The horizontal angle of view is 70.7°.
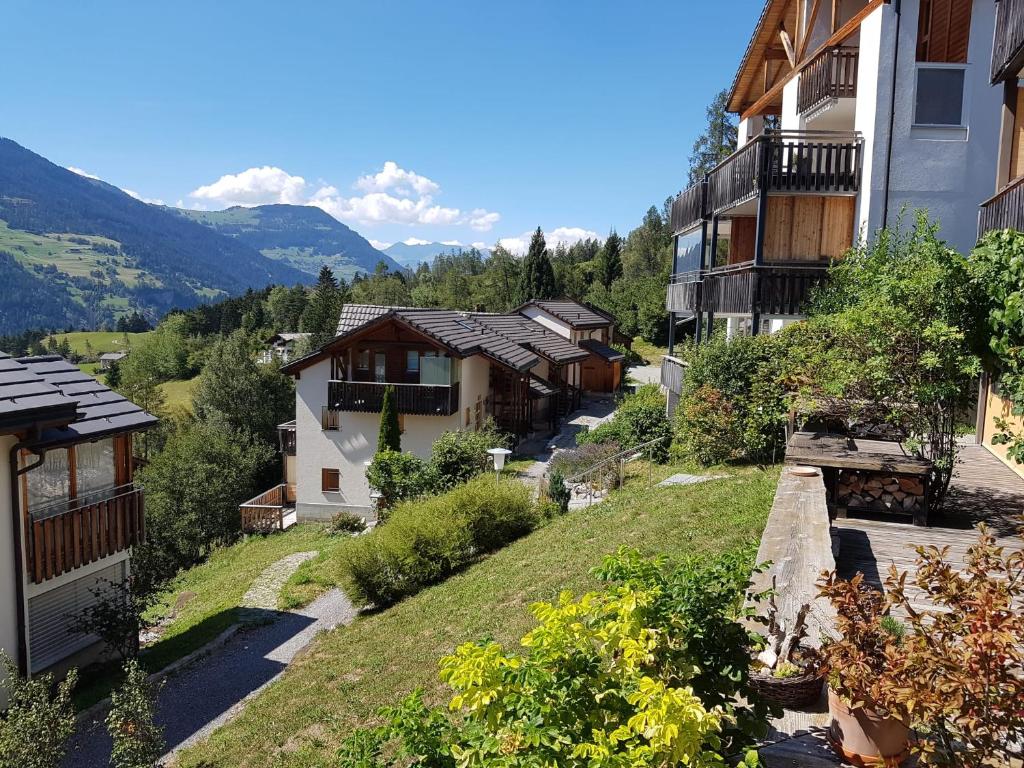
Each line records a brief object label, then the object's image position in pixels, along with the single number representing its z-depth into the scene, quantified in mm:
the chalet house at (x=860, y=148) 15086
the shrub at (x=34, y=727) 7141
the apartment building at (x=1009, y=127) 9445
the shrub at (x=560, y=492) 17031
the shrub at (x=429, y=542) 13336
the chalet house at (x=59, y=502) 10047
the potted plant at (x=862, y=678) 3615
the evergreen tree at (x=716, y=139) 62281
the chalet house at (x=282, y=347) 60153
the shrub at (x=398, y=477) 20797
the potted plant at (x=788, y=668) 4453
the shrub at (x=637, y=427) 21203
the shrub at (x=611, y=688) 3033
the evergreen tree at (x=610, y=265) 76250
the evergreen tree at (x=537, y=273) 71250
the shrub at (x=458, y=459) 20984
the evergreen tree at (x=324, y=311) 67188
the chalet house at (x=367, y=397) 25453
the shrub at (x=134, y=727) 7379
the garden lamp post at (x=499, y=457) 17058
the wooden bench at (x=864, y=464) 8906
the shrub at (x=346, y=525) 23719
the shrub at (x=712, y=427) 16047
